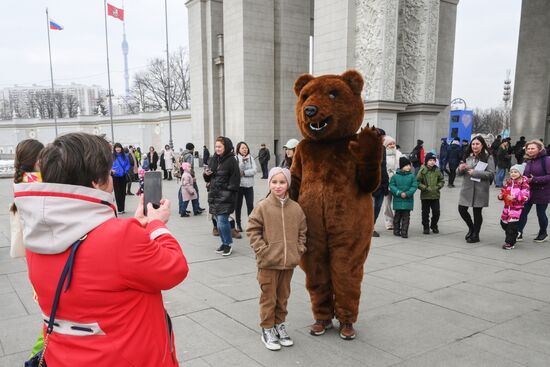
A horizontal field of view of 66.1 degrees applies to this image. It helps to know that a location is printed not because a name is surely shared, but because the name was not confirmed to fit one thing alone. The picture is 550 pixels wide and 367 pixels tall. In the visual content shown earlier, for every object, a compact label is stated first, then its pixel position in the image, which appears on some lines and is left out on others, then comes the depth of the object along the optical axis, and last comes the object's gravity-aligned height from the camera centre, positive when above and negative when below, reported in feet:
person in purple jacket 24.84 -3.23
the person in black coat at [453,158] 54.34 -4.39
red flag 105.60 +27.52
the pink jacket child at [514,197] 23.97 -4.13
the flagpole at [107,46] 113.56 +20.24
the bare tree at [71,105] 261.03 +10.11
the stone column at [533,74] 68.44 +8.32
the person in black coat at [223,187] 23.07 -3.58
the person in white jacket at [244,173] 28.37 -3.38
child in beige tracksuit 12.16 -3.56
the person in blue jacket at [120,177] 35.04 -4.57
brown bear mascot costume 12.44 -1.99
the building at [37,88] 305.18 +22.12
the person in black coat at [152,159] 64.58 -5.81
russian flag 120.57 +27.03
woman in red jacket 5.24 -1.77
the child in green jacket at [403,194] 27.32 -4.50
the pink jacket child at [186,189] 34.18 -5.40
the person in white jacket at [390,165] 28.66 -2.86
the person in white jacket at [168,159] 66.13 -5.76
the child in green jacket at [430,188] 28.04 -4.22
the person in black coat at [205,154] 76.03 -5.70
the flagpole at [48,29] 124.36 +25.31
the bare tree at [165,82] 179.32 +17.11
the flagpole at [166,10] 100.78 +26.45
